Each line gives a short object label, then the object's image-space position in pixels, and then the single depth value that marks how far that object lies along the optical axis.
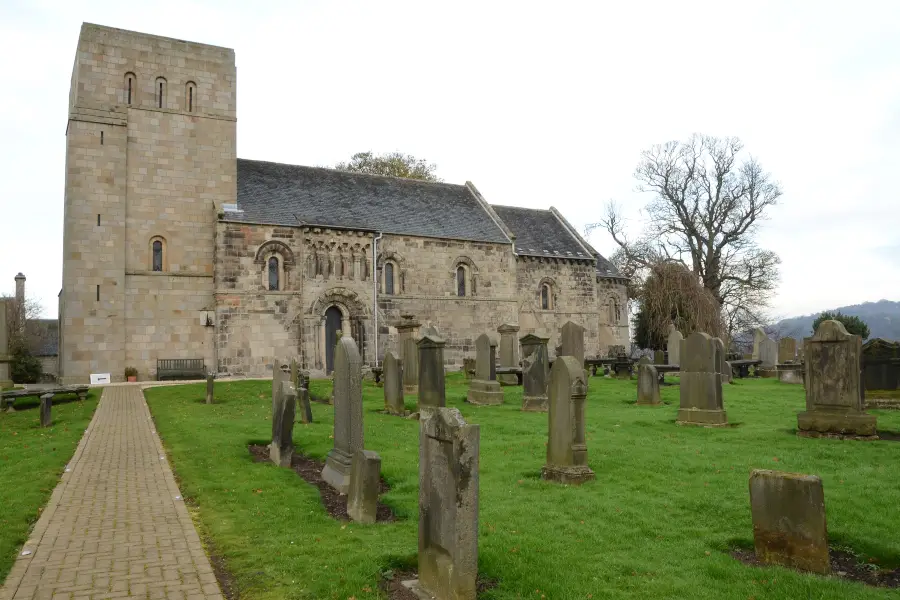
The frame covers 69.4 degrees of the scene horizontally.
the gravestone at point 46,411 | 15.45
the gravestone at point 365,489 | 7.48
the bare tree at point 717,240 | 42.00
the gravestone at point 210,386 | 19.20
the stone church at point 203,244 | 27.36
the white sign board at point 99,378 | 26.45
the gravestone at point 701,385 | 13.88
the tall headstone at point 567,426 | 9.05
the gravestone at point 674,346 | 28.33
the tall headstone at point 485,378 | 18.55
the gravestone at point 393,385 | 16.20
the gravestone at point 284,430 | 10.71
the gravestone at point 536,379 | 17.03
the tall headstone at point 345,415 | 9.13
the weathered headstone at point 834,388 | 11.90
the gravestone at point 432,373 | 15.24
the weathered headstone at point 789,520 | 5.85
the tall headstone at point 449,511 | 5.14
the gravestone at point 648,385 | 17.73
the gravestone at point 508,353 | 23.88
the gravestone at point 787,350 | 27.70
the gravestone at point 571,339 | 20.56
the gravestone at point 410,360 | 20.86
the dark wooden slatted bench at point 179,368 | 27.55
